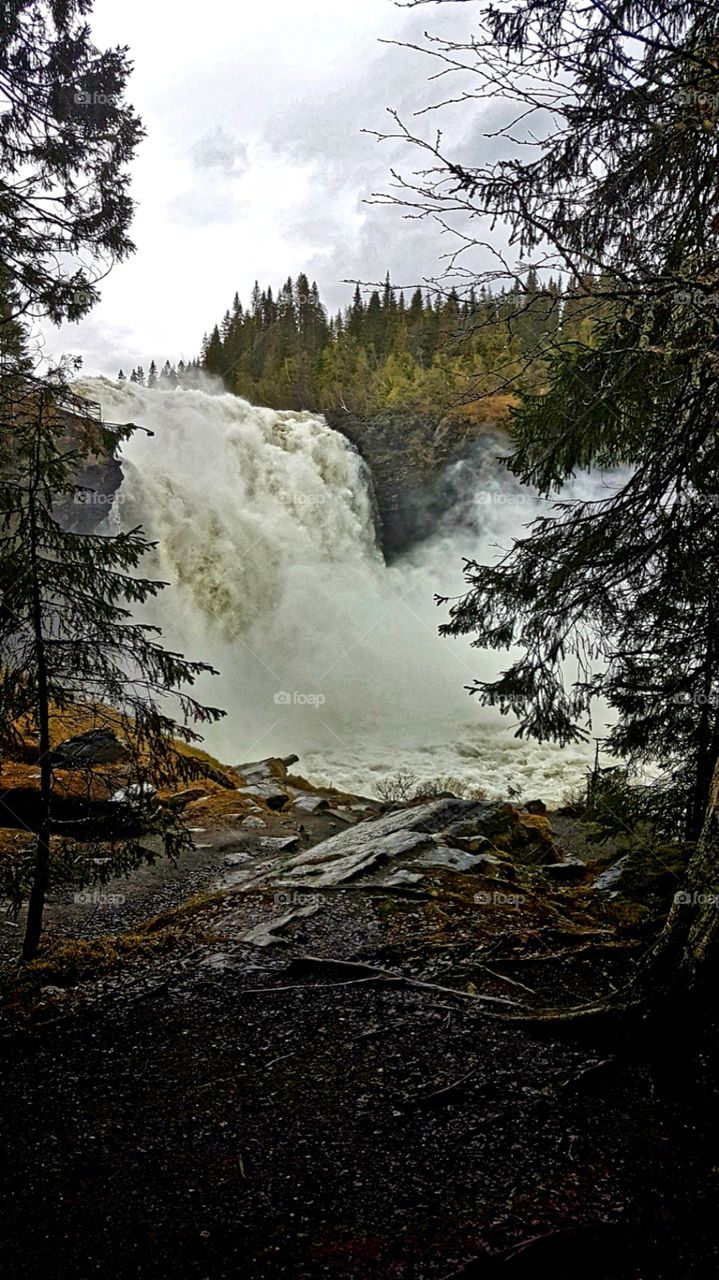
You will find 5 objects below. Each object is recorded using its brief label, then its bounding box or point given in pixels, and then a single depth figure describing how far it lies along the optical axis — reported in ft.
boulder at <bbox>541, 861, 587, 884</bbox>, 26.63
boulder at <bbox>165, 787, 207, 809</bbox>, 39.94
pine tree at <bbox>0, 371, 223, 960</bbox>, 17.10
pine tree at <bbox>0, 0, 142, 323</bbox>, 21.99
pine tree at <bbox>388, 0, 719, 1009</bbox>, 10.19
